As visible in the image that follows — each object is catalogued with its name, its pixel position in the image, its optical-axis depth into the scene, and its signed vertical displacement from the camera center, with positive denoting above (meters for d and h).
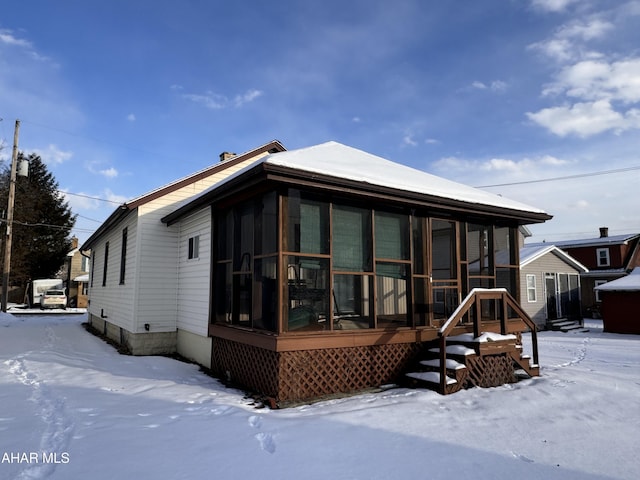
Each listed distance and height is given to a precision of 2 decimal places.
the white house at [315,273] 6.17 +0.18
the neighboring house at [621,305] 17.56 -0.98
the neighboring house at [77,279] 31.30 +0.19
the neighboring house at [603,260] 26.77 +1.48
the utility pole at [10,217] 19.73 +3.16
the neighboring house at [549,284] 19.33 -0.08
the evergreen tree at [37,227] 31.62 +4.67
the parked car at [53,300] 27.69 -1.22
